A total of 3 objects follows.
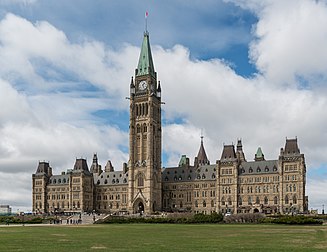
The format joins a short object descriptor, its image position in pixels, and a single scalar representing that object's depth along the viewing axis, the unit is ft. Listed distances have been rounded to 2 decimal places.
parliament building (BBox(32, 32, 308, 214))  498.28
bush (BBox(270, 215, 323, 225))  294.87
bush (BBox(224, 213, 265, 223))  327.04
